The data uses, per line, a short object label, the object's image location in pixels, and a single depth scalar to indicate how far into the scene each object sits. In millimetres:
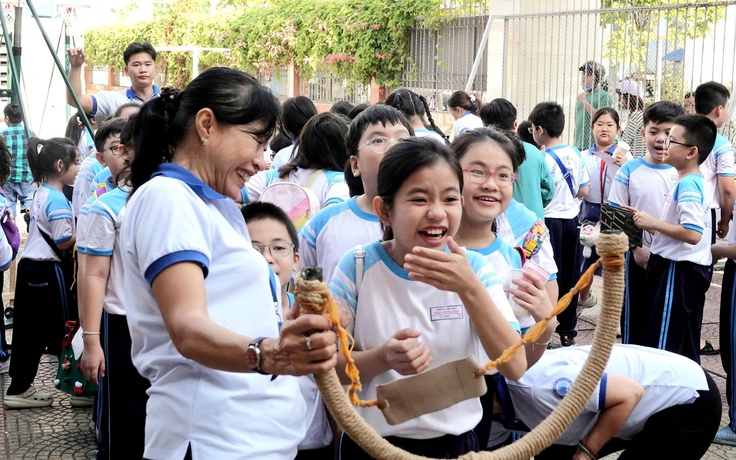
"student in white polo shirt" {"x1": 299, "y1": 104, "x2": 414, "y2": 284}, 3270
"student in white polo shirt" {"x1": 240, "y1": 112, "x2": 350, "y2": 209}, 4238
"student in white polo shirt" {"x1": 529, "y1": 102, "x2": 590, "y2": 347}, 7172
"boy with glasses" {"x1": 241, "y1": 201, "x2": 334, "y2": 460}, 3008
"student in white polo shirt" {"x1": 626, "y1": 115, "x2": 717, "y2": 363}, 5004
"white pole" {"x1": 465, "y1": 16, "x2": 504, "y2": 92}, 12375
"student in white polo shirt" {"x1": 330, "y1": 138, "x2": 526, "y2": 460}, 2221
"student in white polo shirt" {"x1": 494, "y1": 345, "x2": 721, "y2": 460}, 3014
